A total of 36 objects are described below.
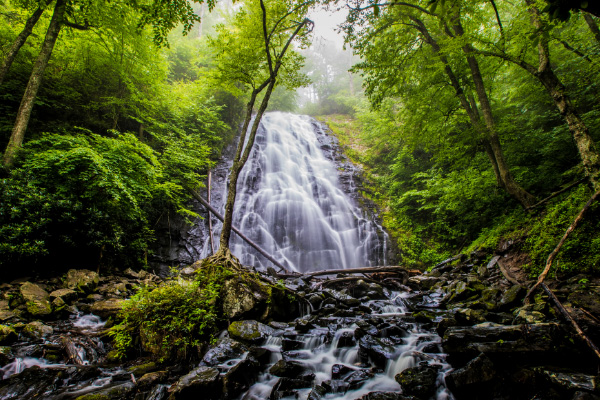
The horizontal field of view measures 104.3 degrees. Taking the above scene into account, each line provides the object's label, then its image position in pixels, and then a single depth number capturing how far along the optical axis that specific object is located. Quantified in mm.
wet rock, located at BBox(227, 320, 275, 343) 4227
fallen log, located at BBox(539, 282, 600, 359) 2459
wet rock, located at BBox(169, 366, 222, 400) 2764
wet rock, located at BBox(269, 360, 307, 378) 3514
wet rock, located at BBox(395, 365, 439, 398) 2929
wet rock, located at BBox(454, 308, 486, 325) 4192
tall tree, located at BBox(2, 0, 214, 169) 5202
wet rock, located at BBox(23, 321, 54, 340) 3910
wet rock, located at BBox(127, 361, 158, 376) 3315
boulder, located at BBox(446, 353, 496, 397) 2709
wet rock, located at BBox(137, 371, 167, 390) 2996
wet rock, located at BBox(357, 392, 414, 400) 2728
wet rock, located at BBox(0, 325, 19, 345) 3580
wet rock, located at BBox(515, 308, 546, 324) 3506
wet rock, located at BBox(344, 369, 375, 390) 3273
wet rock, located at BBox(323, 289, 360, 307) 6117
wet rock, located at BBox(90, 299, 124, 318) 4858
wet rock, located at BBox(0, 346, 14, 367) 3234
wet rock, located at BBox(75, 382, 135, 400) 2662
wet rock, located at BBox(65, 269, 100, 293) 5641
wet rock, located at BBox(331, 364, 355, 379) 3500
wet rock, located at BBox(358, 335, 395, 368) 3705
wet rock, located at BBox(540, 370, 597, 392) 2205
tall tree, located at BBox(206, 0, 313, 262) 6773
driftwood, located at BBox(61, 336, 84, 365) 3555
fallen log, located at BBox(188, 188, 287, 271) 9398
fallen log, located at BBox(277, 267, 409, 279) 8047
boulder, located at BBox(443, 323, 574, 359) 2820
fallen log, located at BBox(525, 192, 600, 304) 3721
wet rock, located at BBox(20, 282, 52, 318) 4504
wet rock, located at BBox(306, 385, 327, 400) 2969
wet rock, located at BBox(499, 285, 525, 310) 4473
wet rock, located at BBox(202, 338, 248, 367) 3525
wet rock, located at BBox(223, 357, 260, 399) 3061
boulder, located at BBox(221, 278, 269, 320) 4566
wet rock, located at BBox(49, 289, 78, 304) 5047
